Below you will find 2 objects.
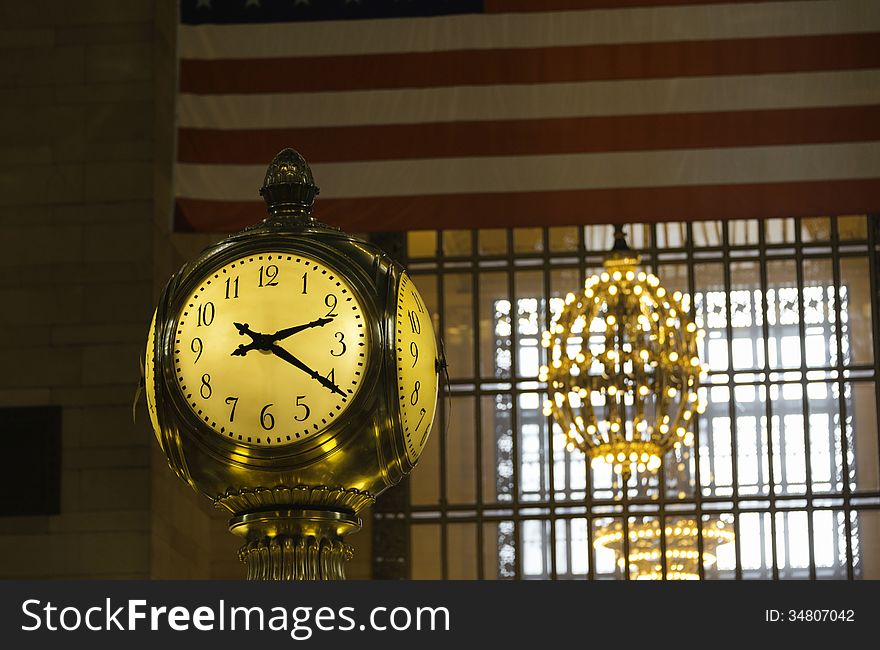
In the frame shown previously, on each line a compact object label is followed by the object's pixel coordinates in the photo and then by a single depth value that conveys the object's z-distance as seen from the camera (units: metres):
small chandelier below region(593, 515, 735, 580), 12.94
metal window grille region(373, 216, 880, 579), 12.99
